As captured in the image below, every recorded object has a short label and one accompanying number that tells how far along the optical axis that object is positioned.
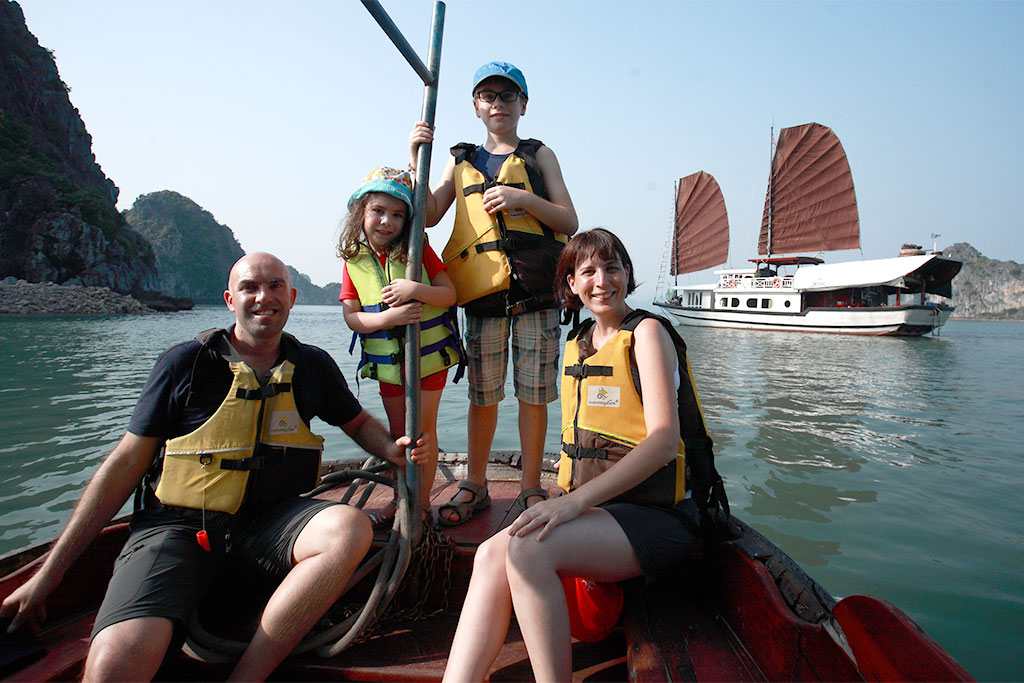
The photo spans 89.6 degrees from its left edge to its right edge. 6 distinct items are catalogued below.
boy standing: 2.58
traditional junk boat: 28.05
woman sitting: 1.49
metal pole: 2.12
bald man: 1.61
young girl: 2.27
